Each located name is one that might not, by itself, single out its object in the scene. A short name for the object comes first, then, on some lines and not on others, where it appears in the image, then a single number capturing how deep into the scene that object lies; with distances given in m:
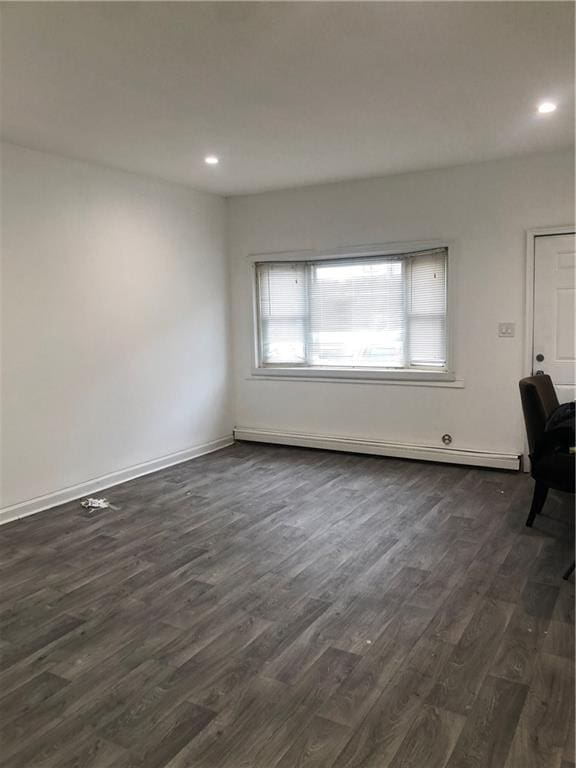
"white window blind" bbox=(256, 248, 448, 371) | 5.25
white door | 4.59
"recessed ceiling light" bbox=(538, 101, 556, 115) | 3.41
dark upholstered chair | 3.36
